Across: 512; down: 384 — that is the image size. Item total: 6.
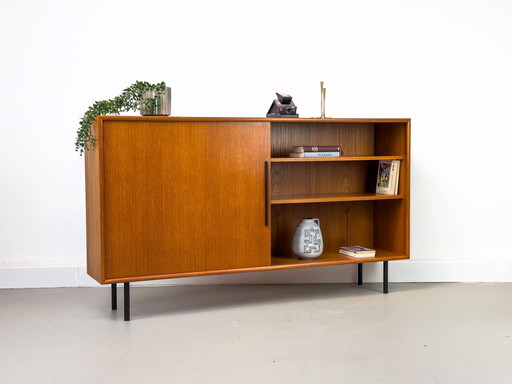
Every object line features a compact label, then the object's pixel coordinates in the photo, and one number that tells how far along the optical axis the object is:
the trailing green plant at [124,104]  3.71
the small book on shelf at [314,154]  4.14
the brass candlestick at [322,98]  4.24
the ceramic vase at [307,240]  4.23
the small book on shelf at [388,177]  4.37
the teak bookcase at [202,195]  3.66
